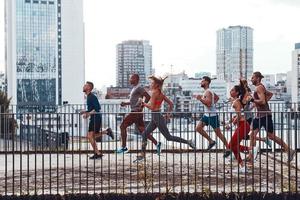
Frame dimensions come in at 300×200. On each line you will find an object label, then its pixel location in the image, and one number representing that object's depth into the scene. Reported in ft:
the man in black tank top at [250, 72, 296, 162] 31.60
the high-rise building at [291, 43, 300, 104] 410.80
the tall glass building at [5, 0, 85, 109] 458.09
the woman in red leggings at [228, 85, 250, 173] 29.60
